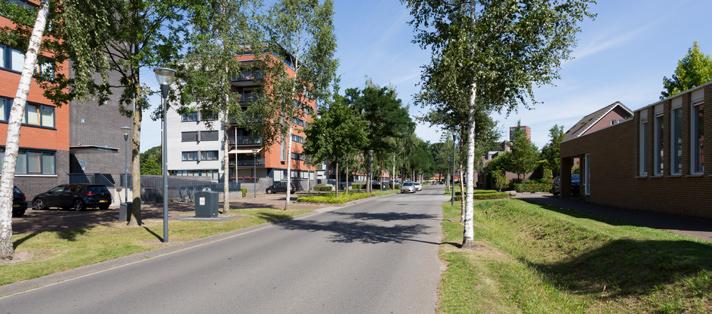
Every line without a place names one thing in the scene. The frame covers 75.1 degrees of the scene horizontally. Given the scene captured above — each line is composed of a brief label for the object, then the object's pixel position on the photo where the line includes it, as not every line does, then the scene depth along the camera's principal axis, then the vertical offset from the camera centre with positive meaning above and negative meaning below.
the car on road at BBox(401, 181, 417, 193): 56.00 -3.21
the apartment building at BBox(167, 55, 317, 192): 58.44 +1.13
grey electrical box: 18.95 -1.74
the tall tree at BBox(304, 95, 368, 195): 35.28 +2.17
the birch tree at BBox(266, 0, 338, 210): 25.64 +6.14
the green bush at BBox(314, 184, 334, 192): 55.79 -3.26
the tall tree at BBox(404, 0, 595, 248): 10.51 +2.68
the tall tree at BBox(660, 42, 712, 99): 30.44 +6.15
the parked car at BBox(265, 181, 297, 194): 53.78 -3.03
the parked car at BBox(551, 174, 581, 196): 33.38 -1.78
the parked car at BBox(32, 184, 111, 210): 23.56 -1.86
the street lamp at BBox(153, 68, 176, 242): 12.55 +1.98
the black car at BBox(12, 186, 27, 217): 19.41 -1.78
